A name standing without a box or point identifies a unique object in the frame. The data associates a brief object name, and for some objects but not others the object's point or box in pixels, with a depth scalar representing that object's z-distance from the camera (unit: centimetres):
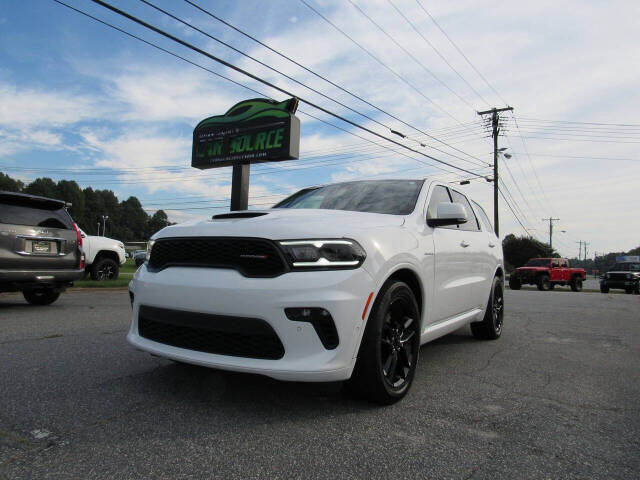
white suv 244
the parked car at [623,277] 2232
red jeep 2289
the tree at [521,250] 6638
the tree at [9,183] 10350
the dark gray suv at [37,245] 631
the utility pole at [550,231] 7669
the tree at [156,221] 13230
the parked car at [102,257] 1196
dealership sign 1691
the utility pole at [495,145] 3109
